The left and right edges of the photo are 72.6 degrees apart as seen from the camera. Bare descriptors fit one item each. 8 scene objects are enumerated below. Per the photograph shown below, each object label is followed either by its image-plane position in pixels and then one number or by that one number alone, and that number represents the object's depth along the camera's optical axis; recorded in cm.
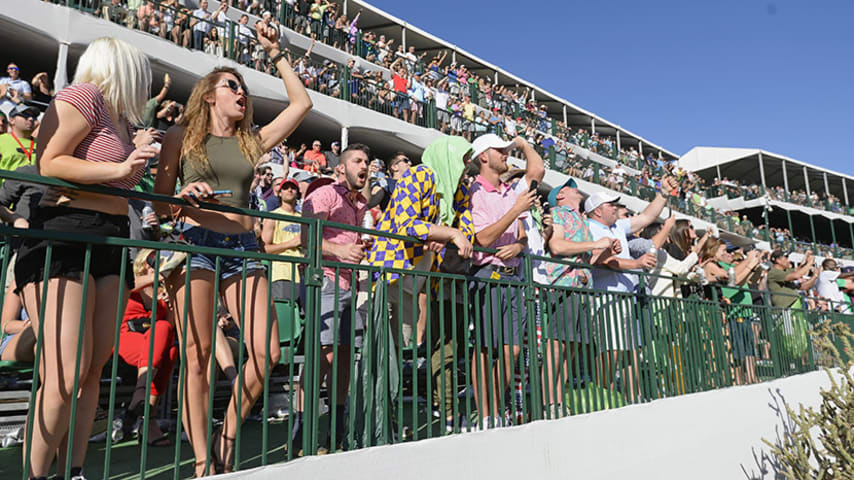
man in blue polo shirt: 460
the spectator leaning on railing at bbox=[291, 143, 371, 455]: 321
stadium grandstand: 233
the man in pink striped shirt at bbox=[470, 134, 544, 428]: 371
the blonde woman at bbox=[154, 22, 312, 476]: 269
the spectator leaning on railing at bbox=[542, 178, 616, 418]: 413
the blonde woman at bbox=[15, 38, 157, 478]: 218
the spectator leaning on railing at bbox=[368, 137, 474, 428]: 345
